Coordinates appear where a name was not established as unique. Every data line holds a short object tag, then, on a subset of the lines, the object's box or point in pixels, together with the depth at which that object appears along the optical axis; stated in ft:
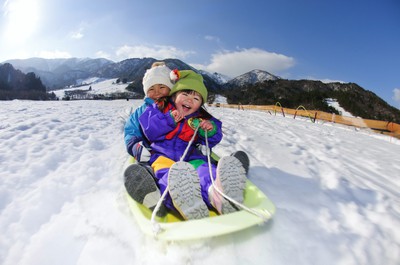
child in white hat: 6.05
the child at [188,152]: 5.52
